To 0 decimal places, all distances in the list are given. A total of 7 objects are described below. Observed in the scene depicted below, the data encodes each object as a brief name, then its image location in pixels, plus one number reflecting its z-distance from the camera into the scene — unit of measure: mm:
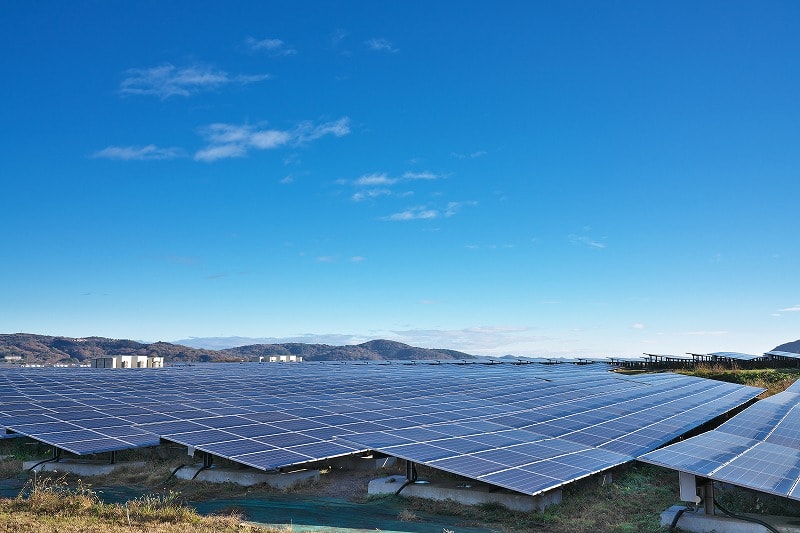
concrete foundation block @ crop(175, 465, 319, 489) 16578
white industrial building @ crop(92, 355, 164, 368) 79375
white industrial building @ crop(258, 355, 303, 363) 128625
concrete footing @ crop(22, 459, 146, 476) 18375
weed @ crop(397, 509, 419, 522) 13688
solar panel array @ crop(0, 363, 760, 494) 16062
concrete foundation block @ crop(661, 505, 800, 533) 11947
